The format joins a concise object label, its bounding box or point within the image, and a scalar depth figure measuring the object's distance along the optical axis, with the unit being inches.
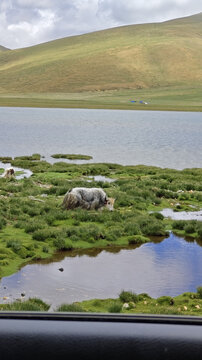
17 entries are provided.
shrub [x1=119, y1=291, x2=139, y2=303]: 445.7
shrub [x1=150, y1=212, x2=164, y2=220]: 818.2
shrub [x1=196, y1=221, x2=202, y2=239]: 721.6
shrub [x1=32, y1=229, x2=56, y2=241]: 654.5
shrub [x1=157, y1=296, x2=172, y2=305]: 443.8
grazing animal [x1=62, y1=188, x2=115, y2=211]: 791.7
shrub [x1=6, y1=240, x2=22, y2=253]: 594.5
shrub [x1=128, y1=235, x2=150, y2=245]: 681.0
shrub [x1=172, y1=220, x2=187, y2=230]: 760.3
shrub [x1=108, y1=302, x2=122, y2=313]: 394.4
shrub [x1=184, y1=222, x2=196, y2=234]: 738.2
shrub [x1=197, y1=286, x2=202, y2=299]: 468.8
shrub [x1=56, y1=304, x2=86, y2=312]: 360.7
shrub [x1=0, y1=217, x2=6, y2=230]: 688.6
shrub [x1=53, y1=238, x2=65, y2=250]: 630.3
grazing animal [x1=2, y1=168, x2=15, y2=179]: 1237.0
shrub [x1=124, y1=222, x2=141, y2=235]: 714.2
